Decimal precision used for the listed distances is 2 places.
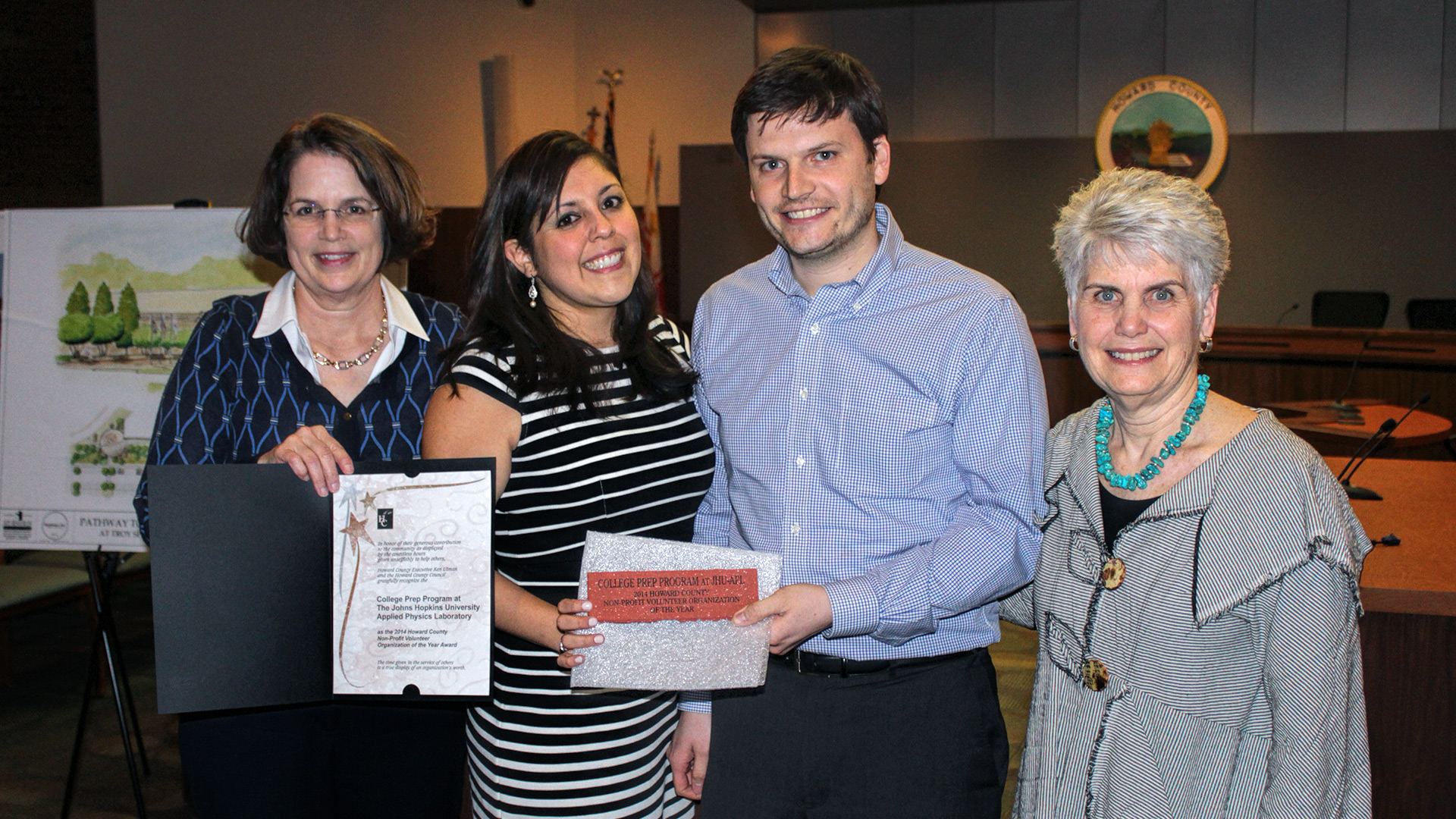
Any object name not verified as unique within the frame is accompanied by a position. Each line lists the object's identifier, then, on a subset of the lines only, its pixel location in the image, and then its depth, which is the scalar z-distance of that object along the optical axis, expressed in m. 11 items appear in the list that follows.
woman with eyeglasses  1.74
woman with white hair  1.32
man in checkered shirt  1.62
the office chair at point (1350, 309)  7.66
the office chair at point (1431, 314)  7.06
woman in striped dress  1.63
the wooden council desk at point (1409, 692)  2.05
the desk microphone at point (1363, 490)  2.75
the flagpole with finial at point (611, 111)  9.50
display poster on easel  2.75
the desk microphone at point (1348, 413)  4.98
